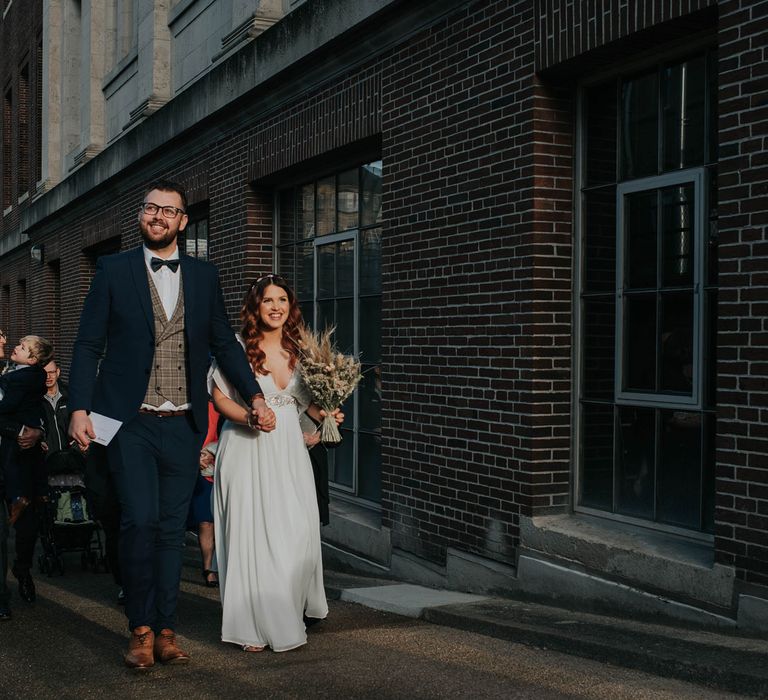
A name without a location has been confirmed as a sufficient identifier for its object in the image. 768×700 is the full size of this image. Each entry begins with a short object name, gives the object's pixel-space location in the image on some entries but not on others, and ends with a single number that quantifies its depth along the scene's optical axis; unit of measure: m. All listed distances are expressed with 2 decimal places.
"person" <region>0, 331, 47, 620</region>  7.19
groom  5.16
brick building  5.38
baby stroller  8.59
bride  5.52
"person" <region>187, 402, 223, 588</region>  7.88
